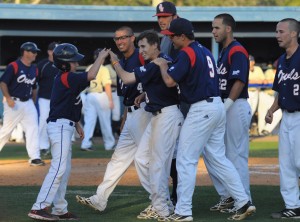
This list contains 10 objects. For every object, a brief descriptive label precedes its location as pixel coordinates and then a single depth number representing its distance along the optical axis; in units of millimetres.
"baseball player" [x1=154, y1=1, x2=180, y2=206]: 18094
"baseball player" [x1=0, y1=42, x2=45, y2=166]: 27625
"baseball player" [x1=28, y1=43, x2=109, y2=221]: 16359
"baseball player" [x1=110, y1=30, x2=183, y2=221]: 16422
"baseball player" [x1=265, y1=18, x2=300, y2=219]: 16875
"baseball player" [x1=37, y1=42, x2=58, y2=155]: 31209
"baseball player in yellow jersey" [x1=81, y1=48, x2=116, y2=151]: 34406
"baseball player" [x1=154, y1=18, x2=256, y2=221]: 15914
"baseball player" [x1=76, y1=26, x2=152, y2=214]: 17516
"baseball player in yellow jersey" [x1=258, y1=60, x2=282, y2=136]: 43000
